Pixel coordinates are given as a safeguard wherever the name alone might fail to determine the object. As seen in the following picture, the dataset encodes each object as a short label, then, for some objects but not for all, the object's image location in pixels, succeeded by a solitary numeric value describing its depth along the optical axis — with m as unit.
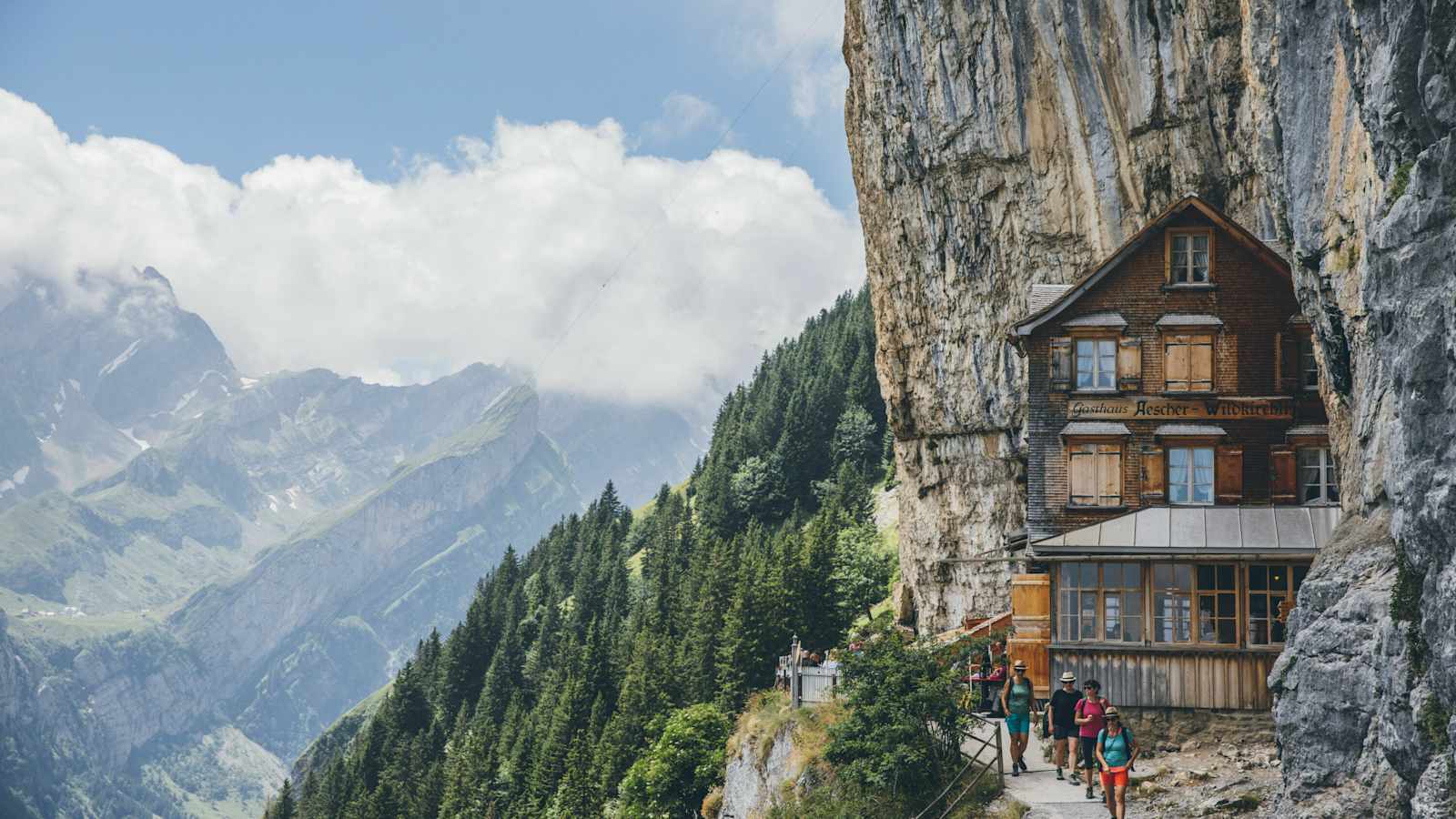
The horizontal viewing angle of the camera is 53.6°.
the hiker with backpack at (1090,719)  26.00
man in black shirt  27.34
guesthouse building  35.41
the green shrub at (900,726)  28.97
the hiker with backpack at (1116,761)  24.31
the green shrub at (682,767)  53.62
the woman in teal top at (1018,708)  28.06
